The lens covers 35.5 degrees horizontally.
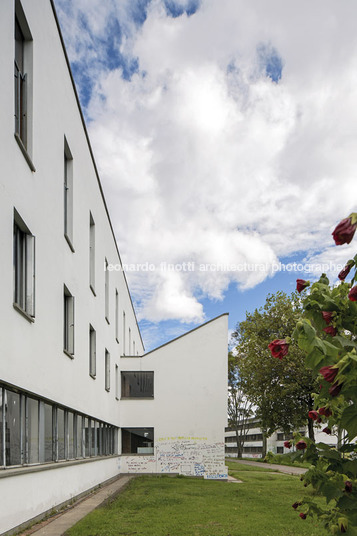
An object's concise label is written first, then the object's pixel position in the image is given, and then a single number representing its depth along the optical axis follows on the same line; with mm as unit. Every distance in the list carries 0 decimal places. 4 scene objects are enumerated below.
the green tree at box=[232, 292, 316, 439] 27531
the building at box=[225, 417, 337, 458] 68438
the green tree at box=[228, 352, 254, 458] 62512
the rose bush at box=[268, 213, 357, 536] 2596
